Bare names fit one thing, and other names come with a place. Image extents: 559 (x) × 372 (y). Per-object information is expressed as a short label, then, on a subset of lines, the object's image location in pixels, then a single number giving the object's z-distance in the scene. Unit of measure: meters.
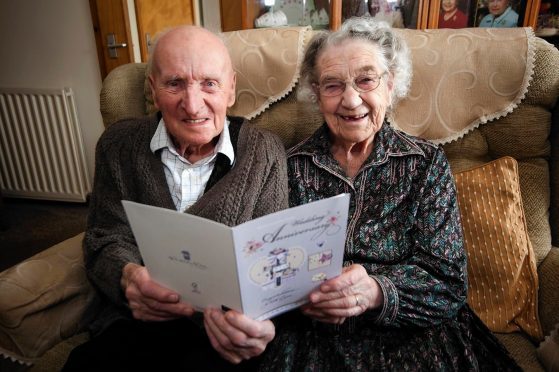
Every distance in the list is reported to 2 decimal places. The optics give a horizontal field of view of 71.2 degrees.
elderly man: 0.85
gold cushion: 0.99
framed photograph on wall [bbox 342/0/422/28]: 2.39
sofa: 0.94
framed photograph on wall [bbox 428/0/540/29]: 2.29
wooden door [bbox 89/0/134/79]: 2.19
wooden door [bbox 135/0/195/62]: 2.32
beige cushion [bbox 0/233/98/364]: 0.90
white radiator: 2.52
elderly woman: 0.85
